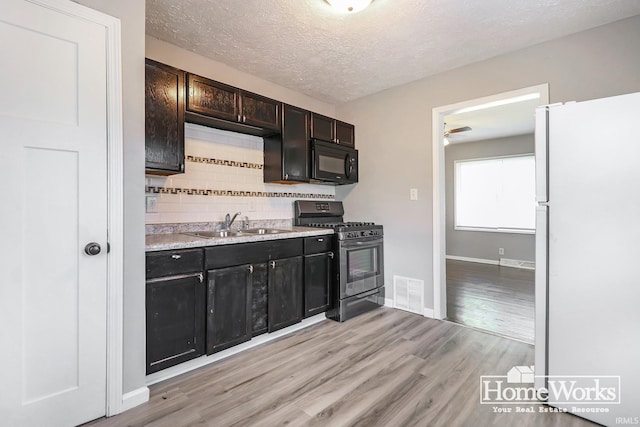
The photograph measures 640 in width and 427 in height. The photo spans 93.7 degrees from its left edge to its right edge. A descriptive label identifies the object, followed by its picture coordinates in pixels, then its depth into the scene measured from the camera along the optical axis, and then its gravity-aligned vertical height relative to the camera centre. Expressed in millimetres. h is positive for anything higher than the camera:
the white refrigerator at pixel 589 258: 1538 -255
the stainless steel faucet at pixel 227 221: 2953 -97
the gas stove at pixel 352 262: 3111 -561
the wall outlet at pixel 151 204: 2449 +64
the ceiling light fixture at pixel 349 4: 1932 +1357
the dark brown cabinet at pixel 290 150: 3154 +664
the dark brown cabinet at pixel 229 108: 2473 +937
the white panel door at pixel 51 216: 1417 -20
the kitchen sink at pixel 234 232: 2671 -196
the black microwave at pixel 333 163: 3387 +585
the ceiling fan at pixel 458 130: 4980 +1382
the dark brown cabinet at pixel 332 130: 3454 +996
